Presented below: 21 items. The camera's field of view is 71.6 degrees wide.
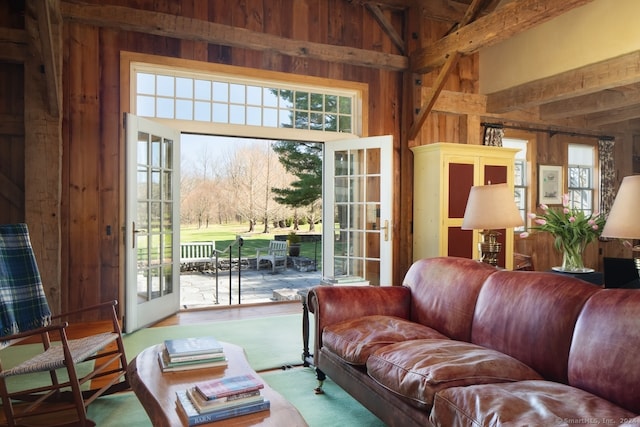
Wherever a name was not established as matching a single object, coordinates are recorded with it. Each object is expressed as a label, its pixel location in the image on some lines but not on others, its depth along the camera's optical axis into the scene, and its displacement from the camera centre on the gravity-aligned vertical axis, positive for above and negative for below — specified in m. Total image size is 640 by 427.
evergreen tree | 11.35 +1.06
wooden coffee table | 1.48 -0.69
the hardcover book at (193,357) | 1.95 -0.65
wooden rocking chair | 2.11 -0.73
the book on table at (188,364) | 1.93 -0.67
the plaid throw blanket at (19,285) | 2.48 -0.43
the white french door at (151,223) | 4.15 -0.11
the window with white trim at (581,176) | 7.59 +0.63
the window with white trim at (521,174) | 7.05 +0.62
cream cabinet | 5.25 +0.27
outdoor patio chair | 10.29 -0.99
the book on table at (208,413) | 1.46 -0.68
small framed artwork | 7.23 +0.46
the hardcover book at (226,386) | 1.54 -0.63
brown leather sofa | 1.51 -0.63
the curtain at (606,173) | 7.69 +0.69
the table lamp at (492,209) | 3.09 +0.02
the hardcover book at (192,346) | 2.00 -0.63
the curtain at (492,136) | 6.34 +1.09
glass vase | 3.56 -0.35
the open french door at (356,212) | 5.30 +0.00
